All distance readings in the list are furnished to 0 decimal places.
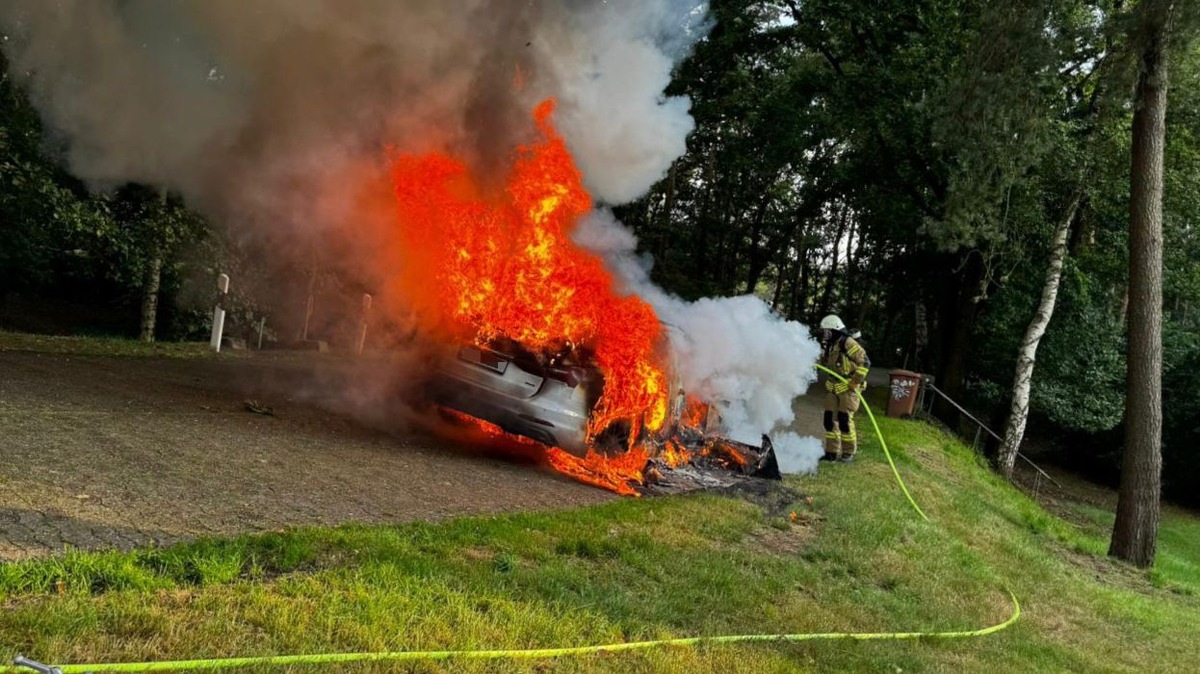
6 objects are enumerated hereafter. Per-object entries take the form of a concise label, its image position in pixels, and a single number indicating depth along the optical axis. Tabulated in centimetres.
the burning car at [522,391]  723
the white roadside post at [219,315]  1235
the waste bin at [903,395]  1758
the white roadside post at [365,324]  1605
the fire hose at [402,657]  260
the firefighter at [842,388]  1088
